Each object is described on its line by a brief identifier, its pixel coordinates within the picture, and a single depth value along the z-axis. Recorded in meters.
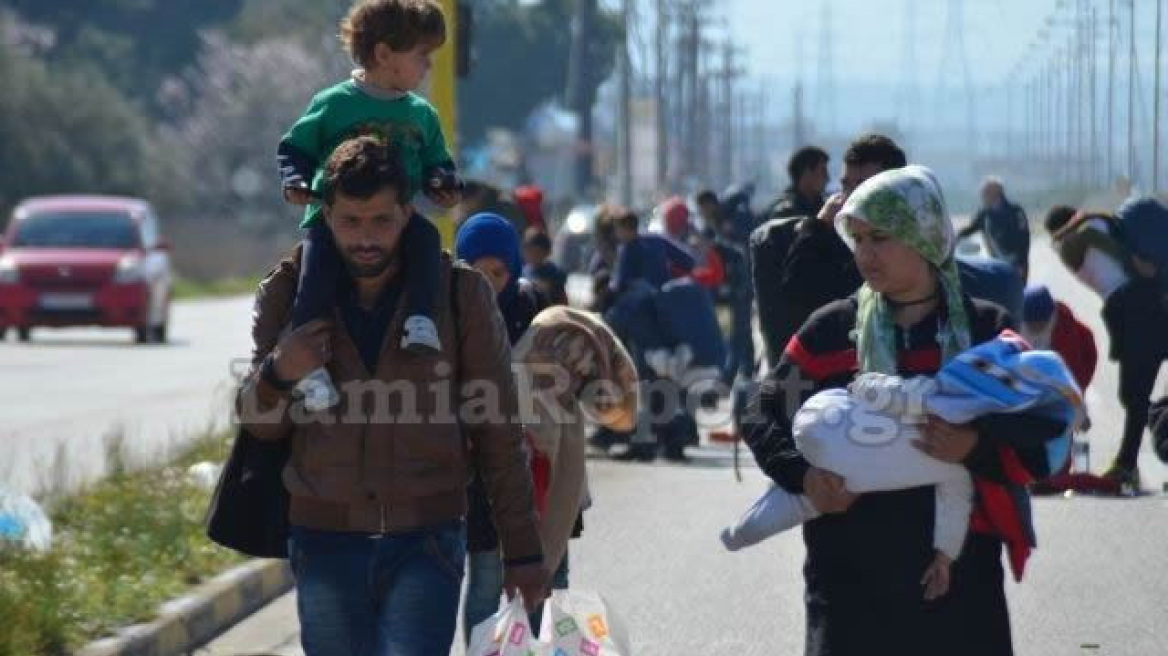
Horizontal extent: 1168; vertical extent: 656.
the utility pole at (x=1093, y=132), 48.58
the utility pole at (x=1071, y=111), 65.55
